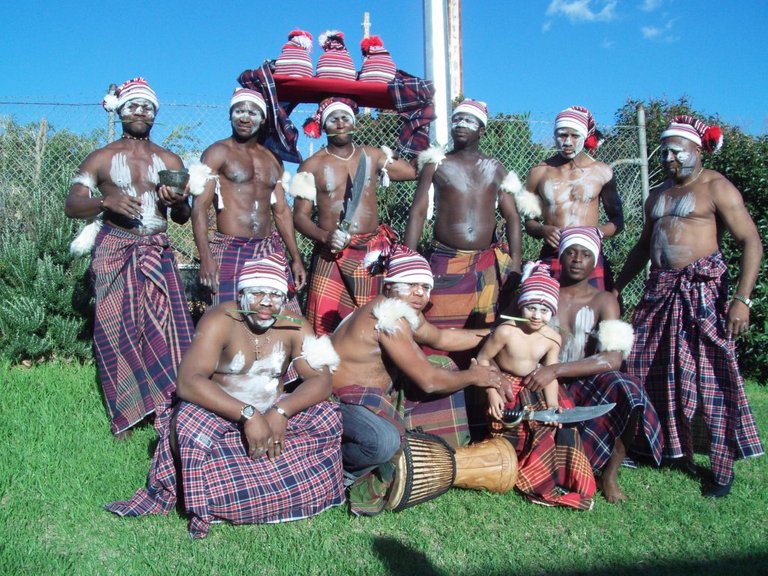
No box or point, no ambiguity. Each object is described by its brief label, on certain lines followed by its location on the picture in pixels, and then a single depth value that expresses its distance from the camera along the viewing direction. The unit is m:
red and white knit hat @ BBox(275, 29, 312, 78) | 5.85
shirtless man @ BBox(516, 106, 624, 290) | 5.15
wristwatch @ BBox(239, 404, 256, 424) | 3.59
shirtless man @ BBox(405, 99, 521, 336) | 5.18
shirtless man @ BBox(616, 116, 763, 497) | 4.35
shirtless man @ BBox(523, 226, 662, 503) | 4.12
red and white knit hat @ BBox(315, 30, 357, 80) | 5.92
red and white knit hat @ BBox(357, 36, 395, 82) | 6.01
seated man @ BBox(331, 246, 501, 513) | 3.84
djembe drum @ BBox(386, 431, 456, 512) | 3.77
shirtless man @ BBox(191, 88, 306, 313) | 4.98
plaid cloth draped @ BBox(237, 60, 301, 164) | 5.54
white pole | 7.41
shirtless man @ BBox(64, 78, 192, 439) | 4.90
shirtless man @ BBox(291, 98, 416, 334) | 5.25
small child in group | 4.18
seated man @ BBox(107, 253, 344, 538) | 3.55
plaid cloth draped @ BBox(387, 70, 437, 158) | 6.10
